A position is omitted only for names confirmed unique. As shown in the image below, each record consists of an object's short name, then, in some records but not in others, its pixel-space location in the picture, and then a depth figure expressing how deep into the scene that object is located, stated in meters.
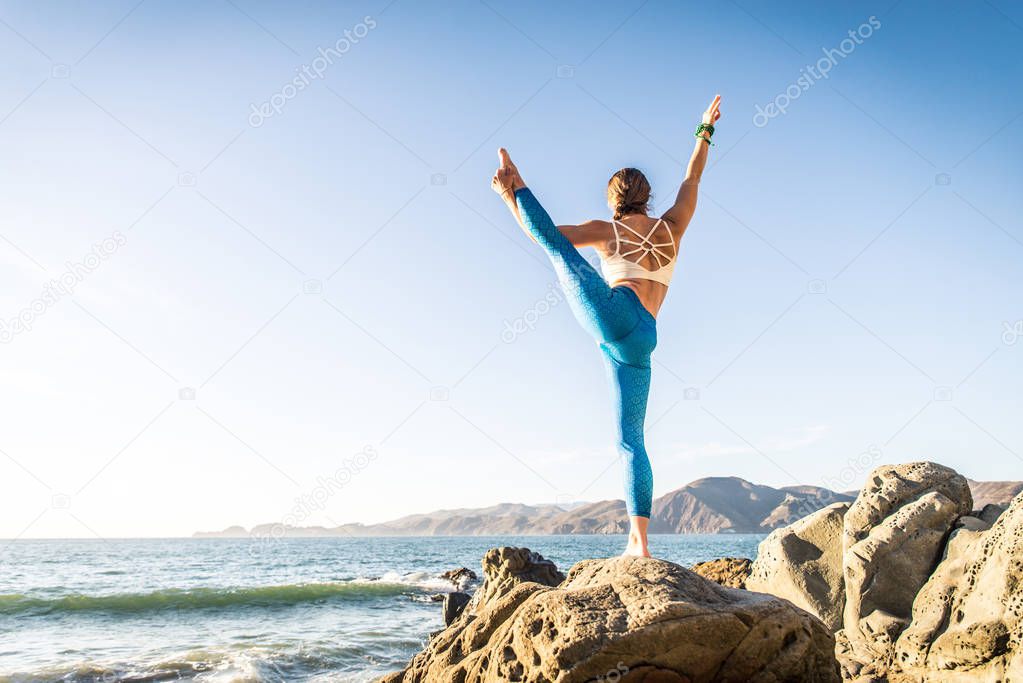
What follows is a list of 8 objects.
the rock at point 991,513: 7.84
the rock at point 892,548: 7.28
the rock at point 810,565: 8.72
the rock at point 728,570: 13.94
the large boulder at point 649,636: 3.81
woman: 4.71
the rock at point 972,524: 7.27
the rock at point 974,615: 5.33
